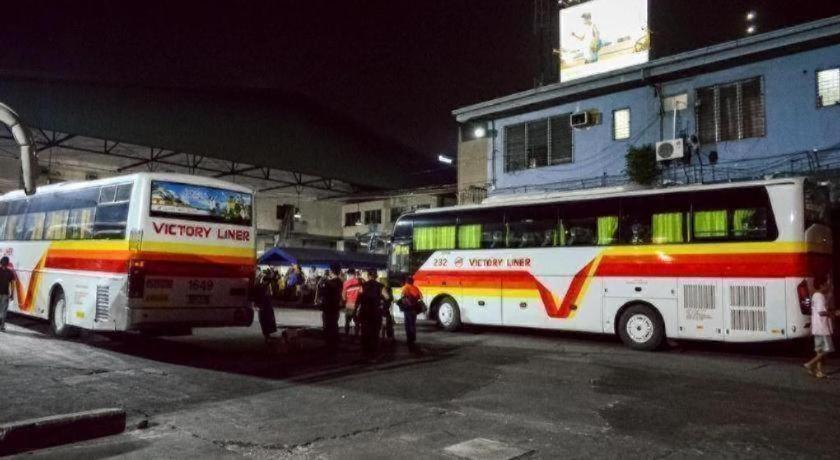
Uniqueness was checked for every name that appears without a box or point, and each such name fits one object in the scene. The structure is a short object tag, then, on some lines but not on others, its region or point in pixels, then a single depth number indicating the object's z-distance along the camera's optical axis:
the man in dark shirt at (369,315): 11.45
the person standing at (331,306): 12.65
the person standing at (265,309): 11.97
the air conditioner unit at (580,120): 20.59
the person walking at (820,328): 9.53
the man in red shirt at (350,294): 14.49
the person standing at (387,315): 12.63
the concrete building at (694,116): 16.48
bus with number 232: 11.41
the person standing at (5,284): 13.73
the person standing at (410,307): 12.88
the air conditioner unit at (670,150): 18.34
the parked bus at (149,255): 10.54
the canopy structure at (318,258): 28.00
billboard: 20.69
